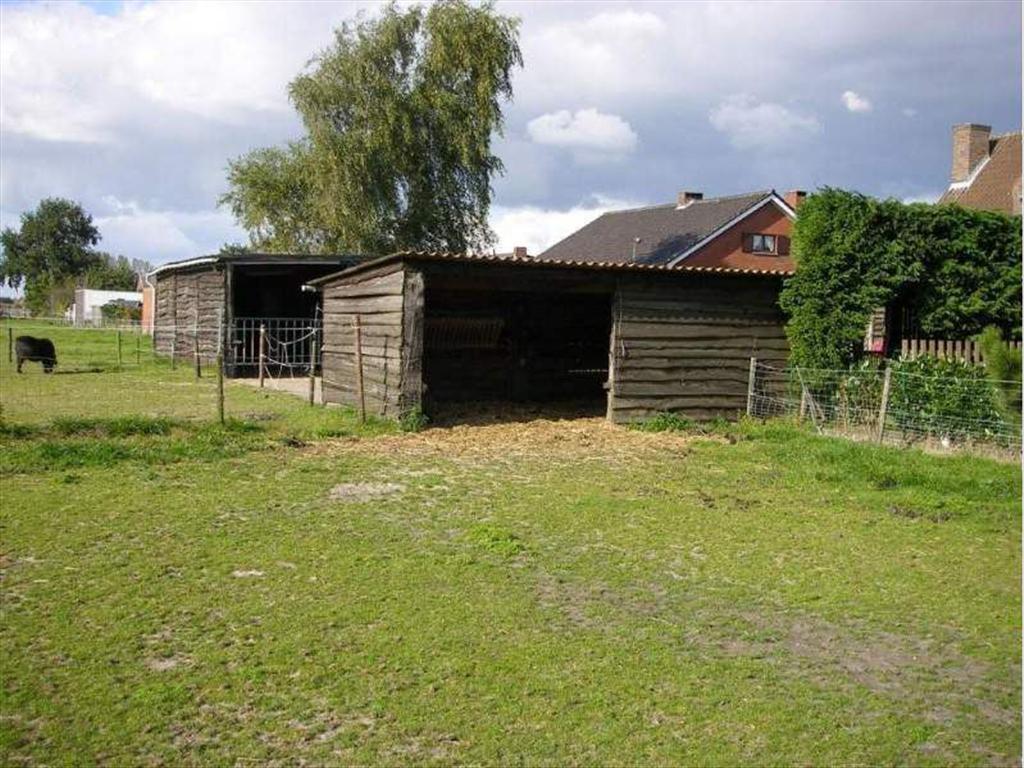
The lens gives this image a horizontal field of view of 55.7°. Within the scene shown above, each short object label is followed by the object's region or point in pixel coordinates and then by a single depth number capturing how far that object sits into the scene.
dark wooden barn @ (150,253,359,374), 25.48
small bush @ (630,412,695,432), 15.21
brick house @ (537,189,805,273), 38.19
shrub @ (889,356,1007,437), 12.48
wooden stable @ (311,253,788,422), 14.53
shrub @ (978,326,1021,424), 10.09
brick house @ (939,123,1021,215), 32.09
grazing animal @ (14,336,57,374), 23.38
